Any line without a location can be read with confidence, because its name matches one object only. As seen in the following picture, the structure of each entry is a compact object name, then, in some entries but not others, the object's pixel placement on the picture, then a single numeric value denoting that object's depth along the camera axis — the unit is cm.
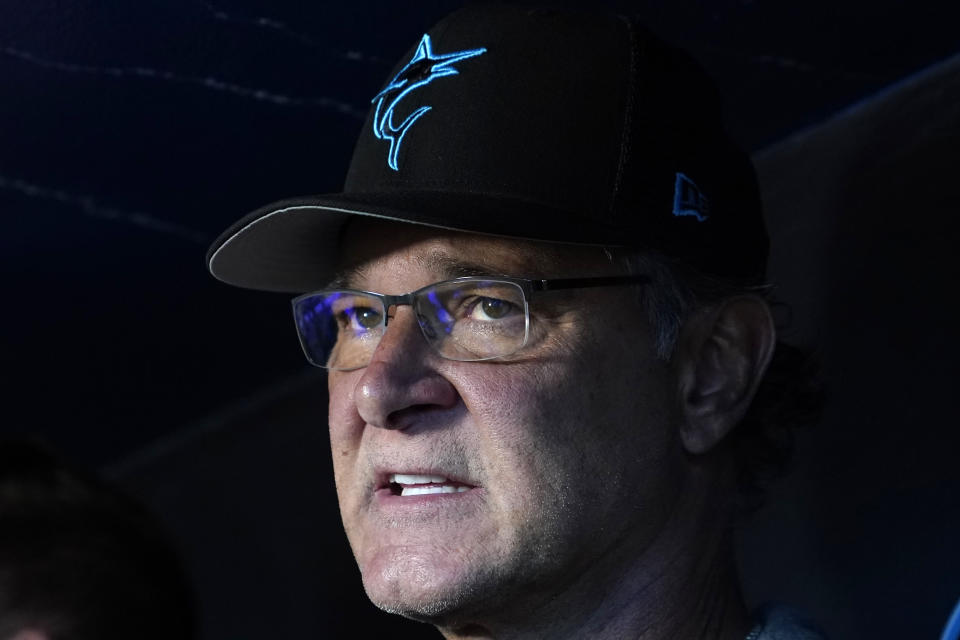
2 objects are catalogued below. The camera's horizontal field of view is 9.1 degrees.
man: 238
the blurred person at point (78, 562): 257
